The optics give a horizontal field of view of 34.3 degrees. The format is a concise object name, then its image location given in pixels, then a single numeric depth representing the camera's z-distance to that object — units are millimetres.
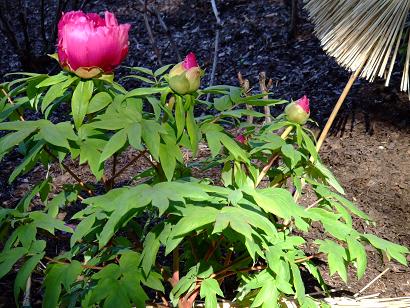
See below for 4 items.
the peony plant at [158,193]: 1456
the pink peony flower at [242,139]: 1882
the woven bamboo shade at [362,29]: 2295
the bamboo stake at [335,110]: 2146
